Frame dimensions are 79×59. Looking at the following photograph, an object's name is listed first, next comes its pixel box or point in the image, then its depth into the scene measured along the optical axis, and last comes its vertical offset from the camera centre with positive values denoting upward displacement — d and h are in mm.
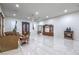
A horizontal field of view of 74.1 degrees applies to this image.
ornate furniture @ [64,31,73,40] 4971 -522
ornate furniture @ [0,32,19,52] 2362 -634
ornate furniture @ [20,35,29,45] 3650 -715
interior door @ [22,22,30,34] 4296 +172
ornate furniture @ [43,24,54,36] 6278 -140
